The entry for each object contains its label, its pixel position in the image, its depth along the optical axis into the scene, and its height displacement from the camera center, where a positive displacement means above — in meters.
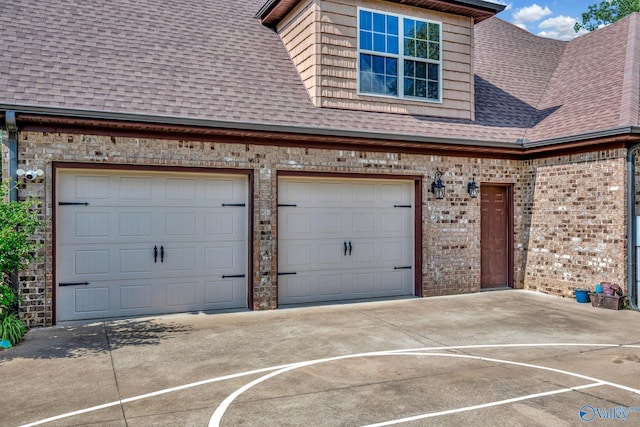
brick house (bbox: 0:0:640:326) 7.75 +1.07
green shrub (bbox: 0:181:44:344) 6.41 -0.43
